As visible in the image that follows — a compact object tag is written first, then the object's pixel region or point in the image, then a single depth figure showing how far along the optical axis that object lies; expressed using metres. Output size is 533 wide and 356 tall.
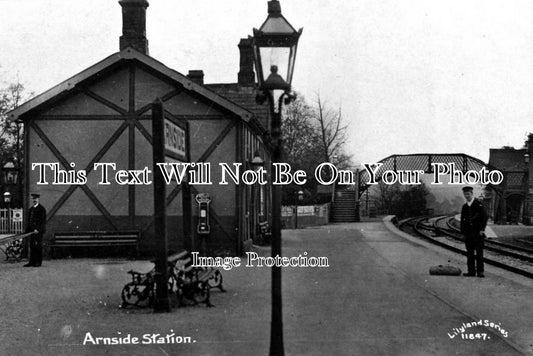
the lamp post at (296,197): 37.32
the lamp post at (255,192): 19.45
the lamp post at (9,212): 27.73
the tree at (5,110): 46.69
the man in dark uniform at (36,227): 15.77
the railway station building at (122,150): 17.70
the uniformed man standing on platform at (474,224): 13.52
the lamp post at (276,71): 6.45
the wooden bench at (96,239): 17.52
